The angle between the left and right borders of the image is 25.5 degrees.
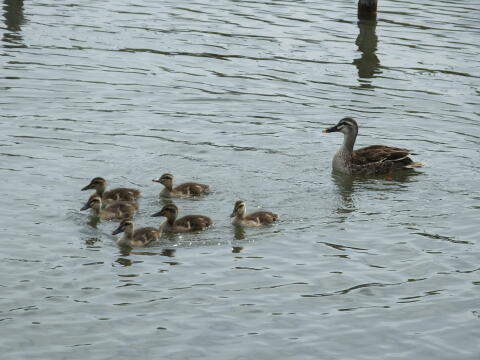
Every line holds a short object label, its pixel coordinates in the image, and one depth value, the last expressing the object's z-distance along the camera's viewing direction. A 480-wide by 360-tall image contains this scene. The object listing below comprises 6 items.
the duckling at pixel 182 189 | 14.31
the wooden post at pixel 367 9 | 27.00
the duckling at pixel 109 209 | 13.36
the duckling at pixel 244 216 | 13.17
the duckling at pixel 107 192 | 13.92
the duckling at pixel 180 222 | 13.08
